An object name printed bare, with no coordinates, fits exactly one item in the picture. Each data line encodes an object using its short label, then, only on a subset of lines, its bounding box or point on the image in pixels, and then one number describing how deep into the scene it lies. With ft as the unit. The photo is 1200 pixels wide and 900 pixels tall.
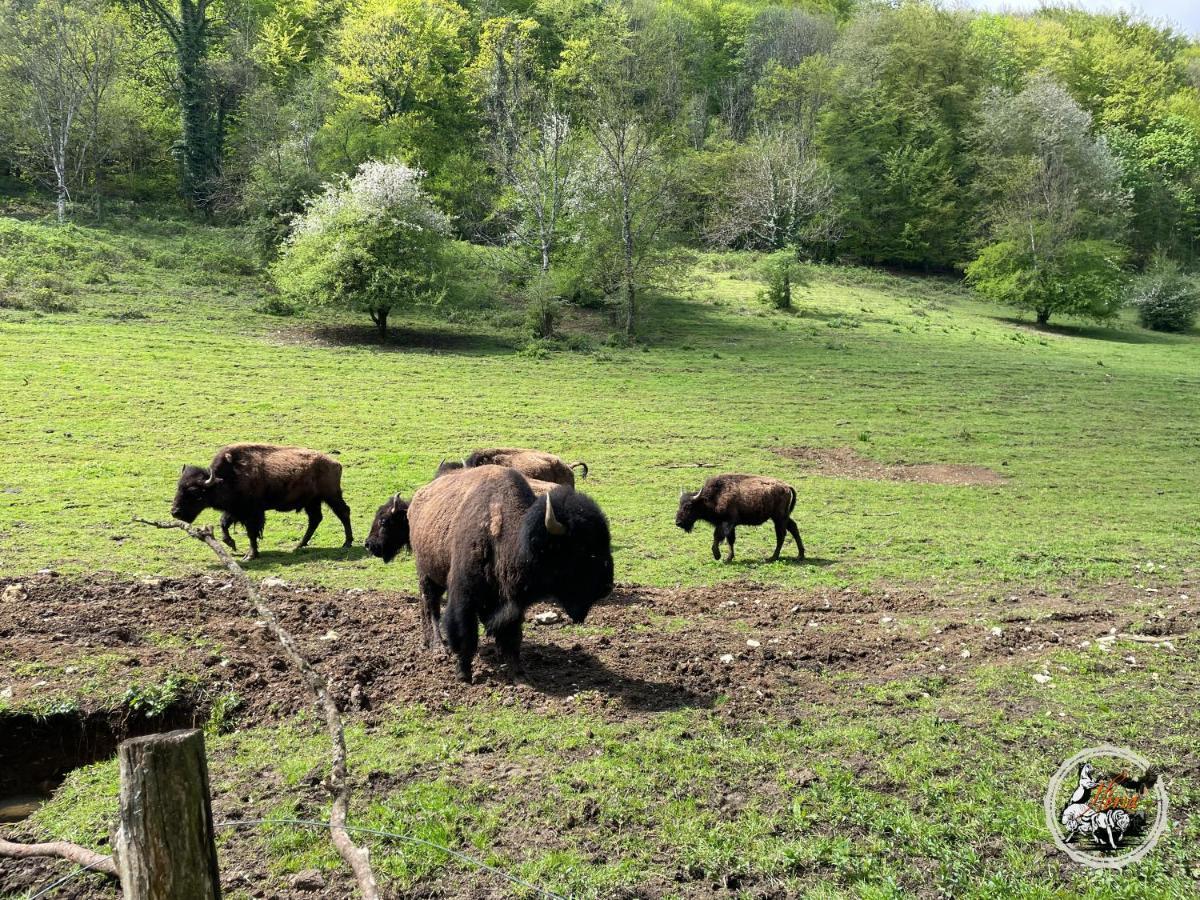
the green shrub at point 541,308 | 135.74
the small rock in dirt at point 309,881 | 16.46
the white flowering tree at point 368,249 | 122.21
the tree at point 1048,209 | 182.50
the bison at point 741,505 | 48.75
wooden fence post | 10.02
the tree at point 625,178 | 143.95
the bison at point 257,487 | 46.42
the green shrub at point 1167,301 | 192.03
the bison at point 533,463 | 45.75
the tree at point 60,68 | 154.40
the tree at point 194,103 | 180.96
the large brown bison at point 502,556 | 25.82
